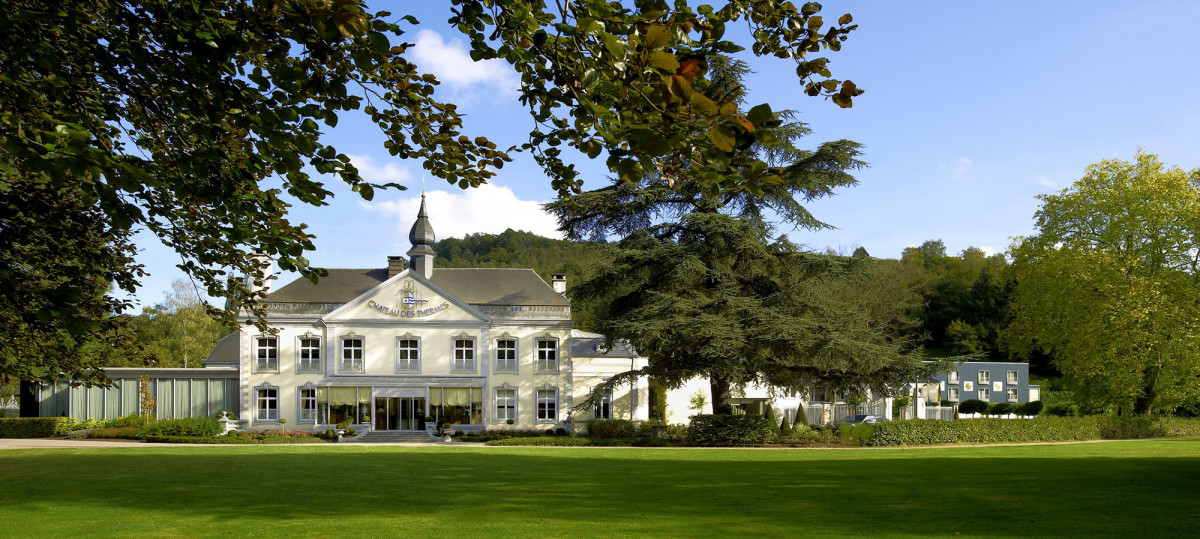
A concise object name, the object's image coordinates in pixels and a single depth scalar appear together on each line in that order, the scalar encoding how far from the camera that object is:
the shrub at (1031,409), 44.92
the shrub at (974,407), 46.28
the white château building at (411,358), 33.97
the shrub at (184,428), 30.41
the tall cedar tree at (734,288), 25.14
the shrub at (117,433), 30.67
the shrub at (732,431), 27.42
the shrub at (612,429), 30.91
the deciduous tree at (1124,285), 30.80
